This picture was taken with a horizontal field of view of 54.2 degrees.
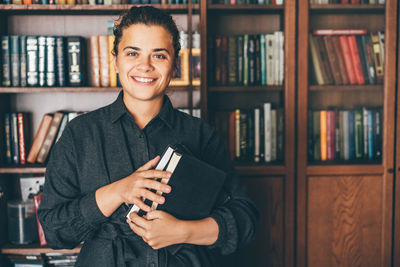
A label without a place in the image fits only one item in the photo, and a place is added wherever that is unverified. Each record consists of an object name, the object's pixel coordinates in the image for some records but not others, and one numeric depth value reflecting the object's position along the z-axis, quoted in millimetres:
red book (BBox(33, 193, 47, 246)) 2016
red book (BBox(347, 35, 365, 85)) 2006
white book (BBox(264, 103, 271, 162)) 2016
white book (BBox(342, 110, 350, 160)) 2031
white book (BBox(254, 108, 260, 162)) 2027
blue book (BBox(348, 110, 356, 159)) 2027
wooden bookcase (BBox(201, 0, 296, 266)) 1937
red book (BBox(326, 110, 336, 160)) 2023
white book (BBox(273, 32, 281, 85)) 1975
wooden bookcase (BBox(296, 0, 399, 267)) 1956
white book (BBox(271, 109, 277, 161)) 2023
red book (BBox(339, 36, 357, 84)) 2004
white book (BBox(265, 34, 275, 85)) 1988
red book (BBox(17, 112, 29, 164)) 2035
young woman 945
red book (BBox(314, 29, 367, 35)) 1972
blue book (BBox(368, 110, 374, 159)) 2006
